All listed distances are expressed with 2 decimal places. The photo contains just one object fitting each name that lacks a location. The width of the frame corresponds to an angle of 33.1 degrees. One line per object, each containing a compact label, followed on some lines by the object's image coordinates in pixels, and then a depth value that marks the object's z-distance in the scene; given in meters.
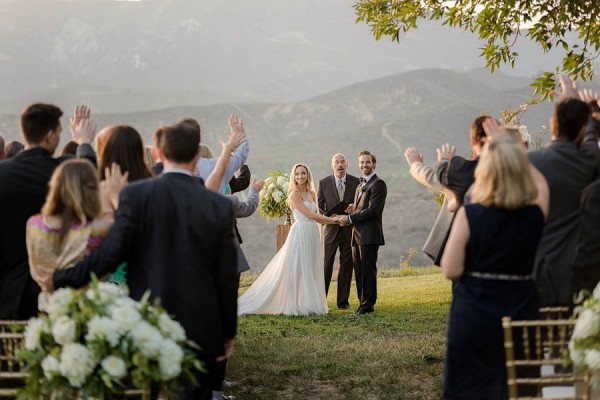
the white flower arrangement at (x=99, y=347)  4.54
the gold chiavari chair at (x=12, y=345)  4.82
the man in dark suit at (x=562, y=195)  6.57
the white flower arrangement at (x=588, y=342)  4.57
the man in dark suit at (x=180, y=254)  5.36
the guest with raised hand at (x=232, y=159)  7.54
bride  16.03
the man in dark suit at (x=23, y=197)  6.15
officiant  16.94
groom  15.69
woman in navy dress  5.49
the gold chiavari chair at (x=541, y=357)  4.75
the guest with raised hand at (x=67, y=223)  5.49
